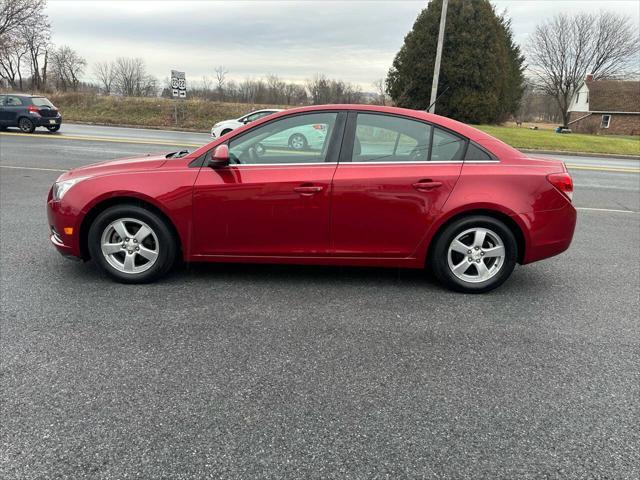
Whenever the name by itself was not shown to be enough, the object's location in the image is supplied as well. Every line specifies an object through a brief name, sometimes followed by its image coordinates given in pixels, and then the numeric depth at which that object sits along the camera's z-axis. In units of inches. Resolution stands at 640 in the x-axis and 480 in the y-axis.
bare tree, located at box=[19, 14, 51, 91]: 1565.0
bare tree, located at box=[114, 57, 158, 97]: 2262.6
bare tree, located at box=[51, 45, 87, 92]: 2373.4
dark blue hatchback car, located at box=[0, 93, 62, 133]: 758.5
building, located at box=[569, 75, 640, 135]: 2121.1
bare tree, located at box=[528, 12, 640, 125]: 2167.8
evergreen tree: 1124.5
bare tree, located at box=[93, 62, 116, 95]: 2400.1
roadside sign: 917.4
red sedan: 155.6
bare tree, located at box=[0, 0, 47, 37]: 1489.9
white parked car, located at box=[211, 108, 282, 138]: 702.0
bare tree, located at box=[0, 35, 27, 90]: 1514.5
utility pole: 738.2
